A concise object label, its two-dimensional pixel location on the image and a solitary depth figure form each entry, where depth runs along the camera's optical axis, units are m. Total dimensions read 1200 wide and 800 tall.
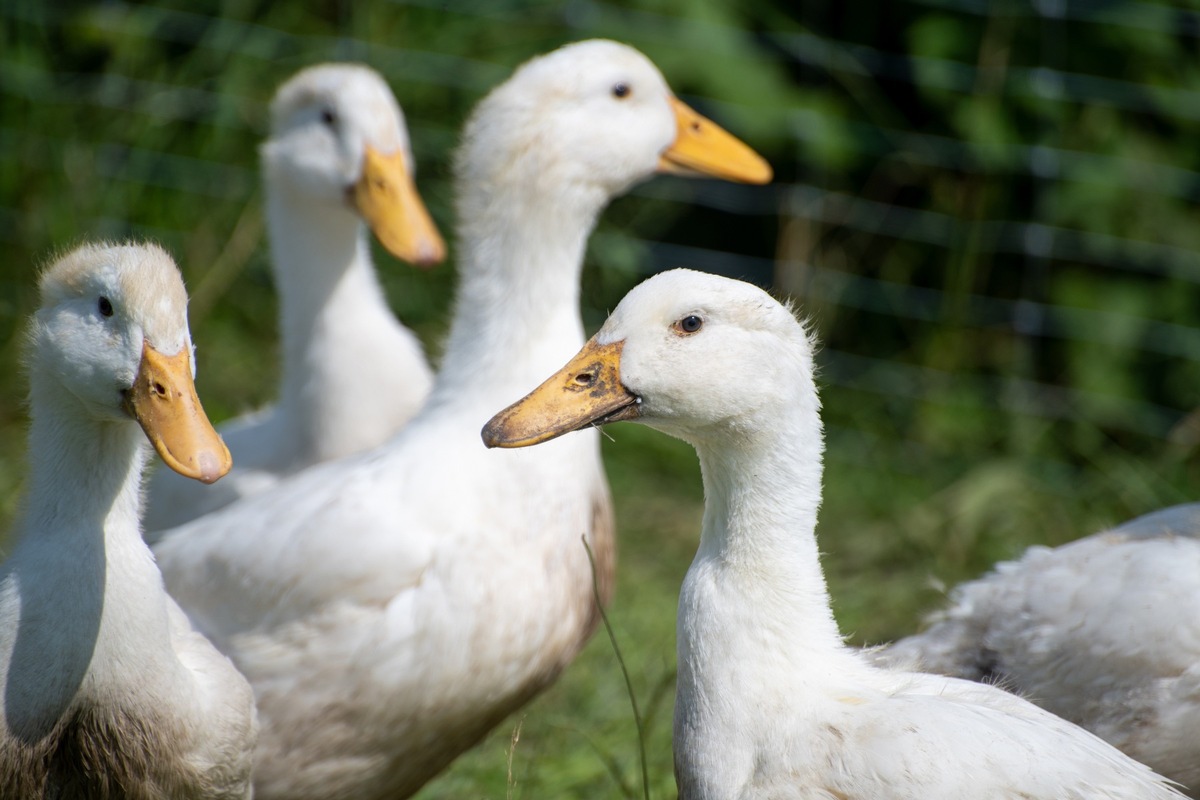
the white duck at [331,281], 7.43
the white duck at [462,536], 5.66
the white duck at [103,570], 4.61
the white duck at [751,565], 4.35
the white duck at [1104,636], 4.90
